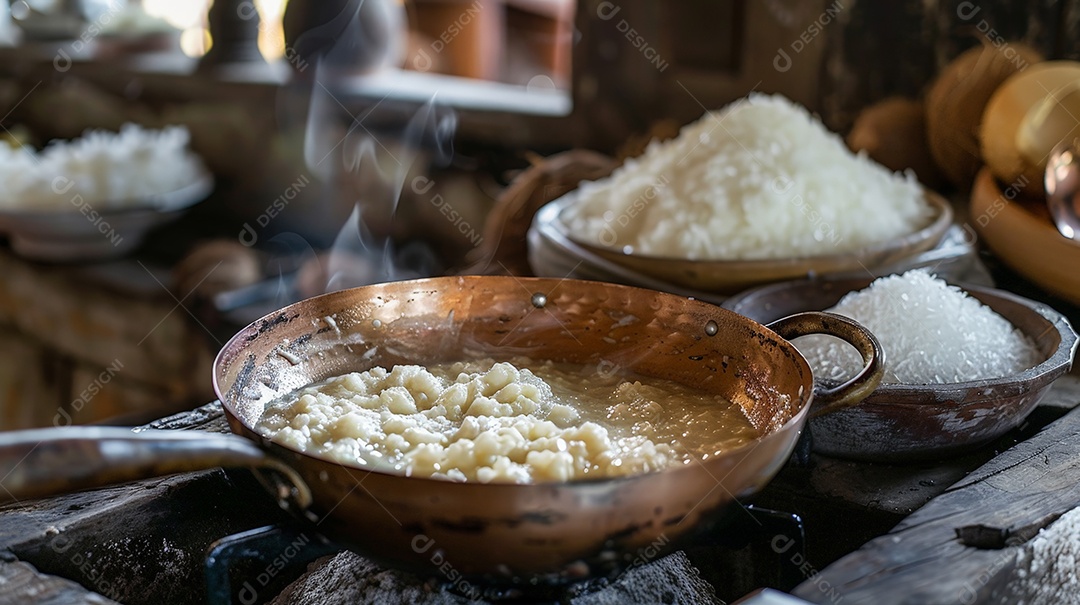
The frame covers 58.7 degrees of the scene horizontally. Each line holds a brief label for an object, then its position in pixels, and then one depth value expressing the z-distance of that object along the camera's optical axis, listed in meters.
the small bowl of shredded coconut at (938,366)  1.50
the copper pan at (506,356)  1.02
